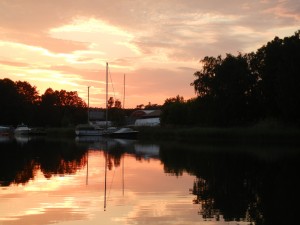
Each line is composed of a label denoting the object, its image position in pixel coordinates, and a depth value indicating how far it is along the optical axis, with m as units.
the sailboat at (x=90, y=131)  101.56
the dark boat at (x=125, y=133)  89.56
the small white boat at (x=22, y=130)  121.12
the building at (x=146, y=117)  128.44
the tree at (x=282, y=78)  65.88
